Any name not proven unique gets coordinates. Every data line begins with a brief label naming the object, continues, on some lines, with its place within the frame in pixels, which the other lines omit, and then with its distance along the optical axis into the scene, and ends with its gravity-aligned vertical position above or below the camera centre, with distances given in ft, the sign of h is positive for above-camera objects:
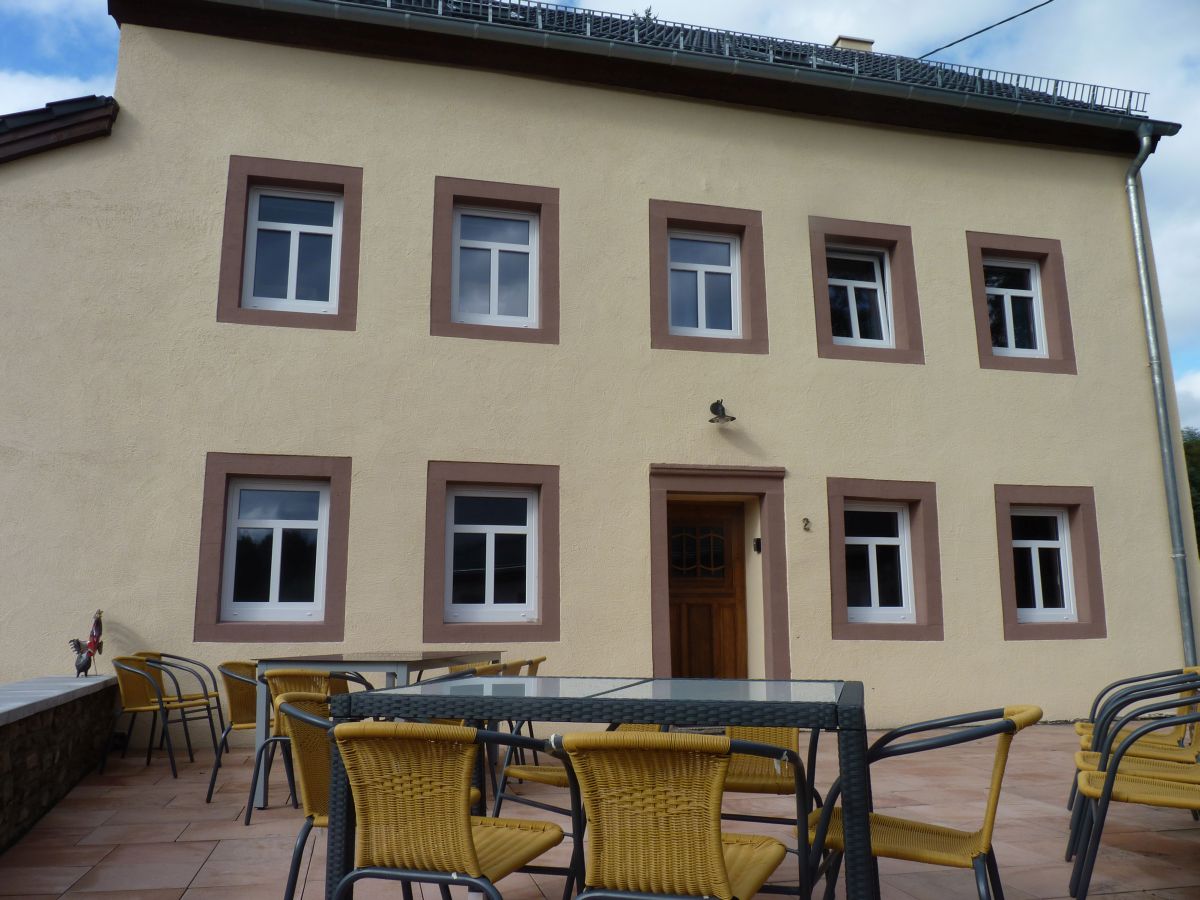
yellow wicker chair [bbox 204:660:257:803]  18.17 -1.22
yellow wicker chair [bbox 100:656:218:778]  19.97 -1.27
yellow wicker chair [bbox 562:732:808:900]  6.54 -1.25
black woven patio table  7.09 -0.62
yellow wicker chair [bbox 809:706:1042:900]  7.79 -1.86
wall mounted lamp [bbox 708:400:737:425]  27.61 +6.12
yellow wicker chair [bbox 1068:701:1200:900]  10.40 -1.80
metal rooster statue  22.57 -0.26
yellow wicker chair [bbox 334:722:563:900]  7.09 -1.27
